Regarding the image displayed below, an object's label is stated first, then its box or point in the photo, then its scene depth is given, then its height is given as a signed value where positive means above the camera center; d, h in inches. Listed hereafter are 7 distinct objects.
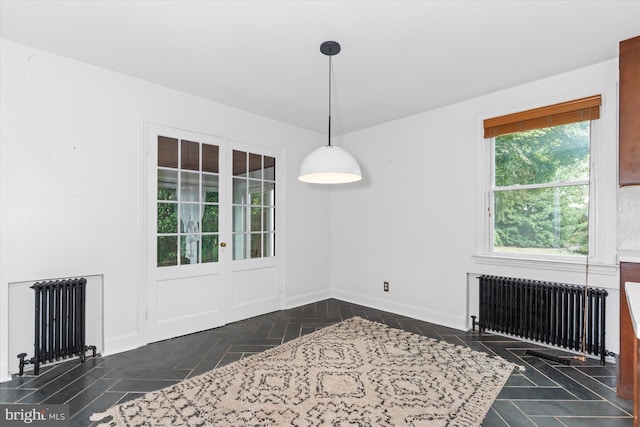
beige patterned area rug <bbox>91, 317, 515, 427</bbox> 79.0 -50.4
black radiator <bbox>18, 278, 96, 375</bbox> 101.6 -35.6
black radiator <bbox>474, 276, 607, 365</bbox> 113.3 -37.2
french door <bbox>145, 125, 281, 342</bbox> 132.3 -8.8
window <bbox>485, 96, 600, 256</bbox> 120.2 +14.7
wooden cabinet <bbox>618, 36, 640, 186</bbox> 91.2 +29.4
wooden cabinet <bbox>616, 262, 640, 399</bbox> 87.4 -35.1
